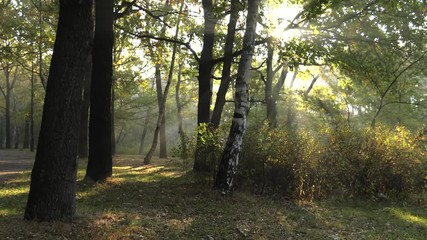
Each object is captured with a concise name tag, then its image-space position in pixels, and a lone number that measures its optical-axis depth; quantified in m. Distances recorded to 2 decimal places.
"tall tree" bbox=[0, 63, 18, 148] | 37.54
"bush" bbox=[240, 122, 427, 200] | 11.80
